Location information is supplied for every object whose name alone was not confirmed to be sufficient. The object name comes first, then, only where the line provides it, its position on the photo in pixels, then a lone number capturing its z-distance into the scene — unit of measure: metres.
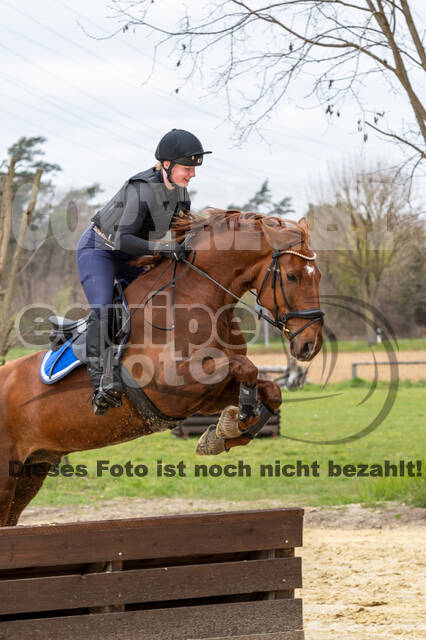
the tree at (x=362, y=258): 66.62
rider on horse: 9.40
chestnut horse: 9.01
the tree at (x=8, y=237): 20.86
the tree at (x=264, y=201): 76.97
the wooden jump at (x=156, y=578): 7.78
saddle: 9.55
